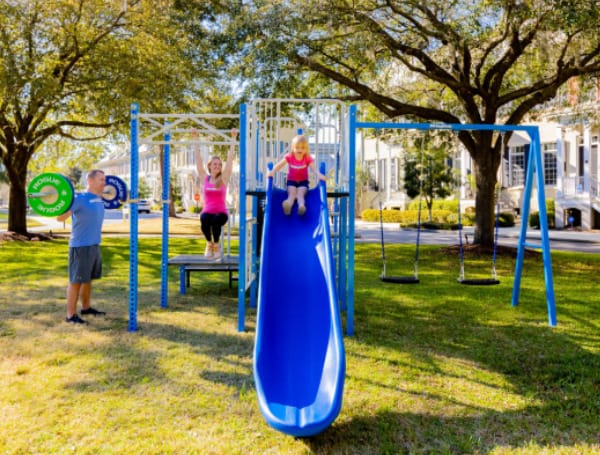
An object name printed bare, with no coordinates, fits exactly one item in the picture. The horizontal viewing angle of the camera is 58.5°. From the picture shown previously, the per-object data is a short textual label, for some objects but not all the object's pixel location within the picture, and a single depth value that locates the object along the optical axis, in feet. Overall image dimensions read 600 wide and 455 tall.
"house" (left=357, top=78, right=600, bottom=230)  92.99
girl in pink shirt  22.15
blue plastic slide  12.07
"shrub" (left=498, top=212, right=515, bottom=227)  101.05
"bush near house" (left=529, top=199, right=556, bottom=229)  94.79
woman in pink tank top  25.75
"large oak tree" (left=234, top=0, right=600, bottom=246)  39.78
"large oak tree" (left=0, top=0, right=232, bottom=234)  48.83
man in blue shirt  21.91
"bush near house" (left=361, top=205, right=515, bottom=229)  100.59
